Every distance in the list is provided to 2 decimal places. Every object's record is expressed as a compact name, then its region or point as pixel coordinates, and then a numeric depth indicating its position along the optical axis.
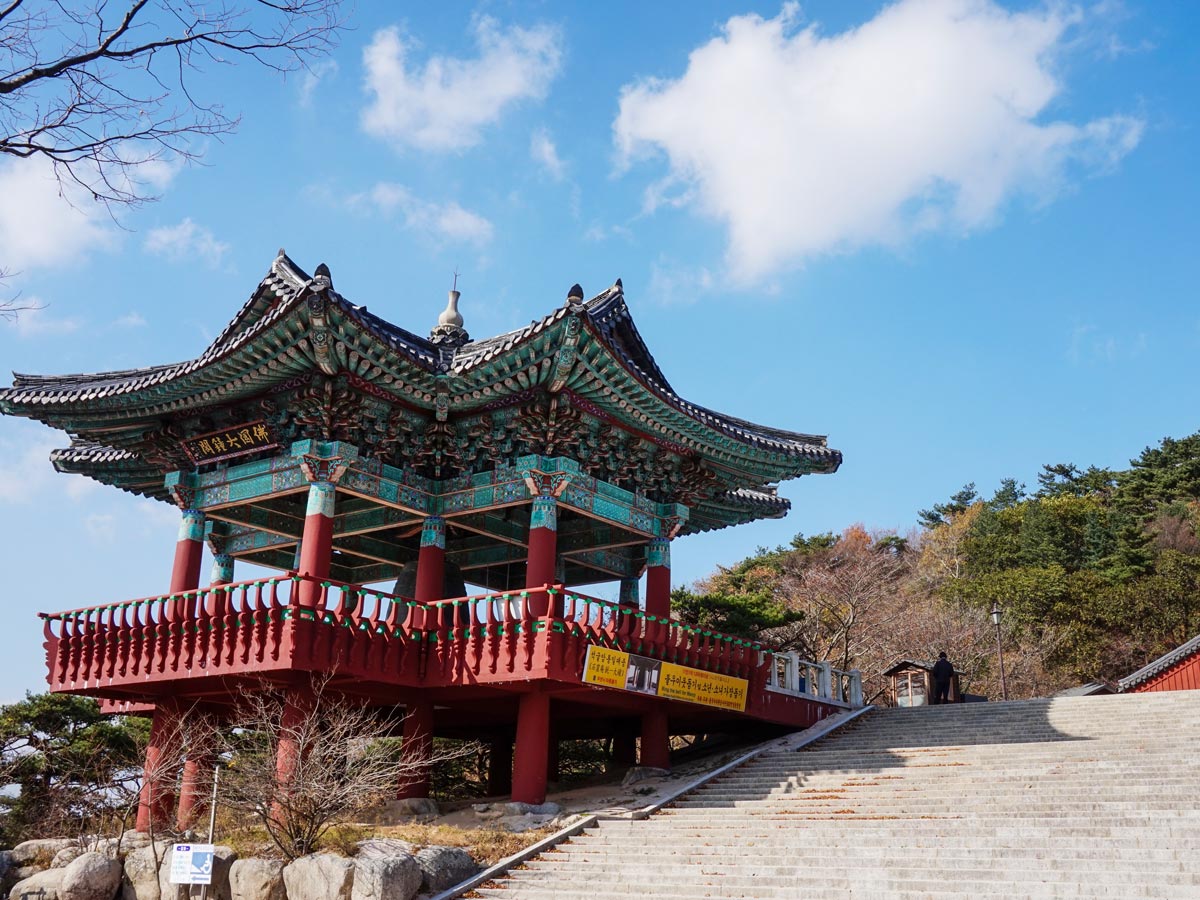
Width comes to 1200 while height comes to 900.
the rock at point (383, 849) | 14.31
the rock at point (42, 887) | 15.68
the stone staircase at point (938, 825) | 12.29
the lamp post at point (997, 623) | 36.06
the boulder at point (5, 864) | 16.98
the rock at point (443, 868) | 14.56
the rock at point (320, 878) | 13.85
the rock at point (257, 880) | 14.43
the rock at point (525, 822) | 17.20
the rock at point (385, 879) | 13.77
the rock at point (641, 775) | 20.08
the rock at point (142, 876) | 15.71
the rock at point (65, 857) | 16.61
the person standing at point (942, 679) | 26.53
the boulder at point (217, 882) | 14.74
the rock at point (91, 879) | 15.55
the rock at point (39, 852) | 17.47
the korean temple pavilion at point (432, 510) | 18.67
